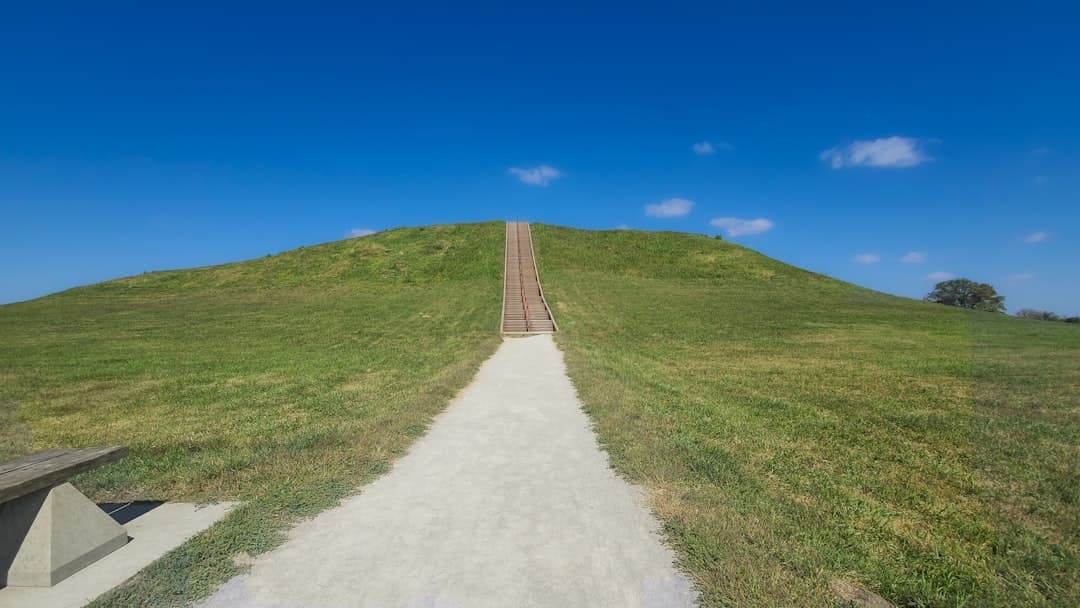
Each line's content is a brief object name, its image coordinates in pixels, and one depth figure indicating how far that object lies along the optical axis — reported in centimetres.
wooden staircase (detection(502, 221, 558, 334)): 2545
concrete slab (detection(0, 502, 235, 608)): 360
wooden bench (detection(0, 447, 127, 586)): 378
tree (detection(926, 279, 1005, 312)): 5359
